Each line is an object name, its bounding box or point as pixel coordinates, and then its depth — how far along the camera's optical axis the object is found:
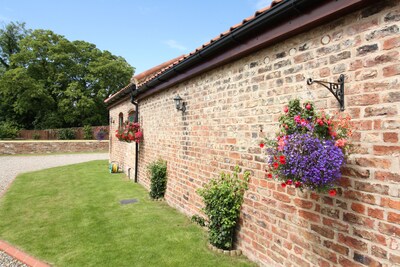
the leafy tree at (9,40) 33.81
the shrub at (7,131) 26.25
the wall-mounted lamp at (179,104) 5.73
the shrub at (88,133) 27.95
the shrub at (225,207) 3.82
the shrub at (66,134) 27.75
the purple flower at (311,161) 2.11
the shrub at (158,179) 6.76
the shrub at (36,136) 27.83
